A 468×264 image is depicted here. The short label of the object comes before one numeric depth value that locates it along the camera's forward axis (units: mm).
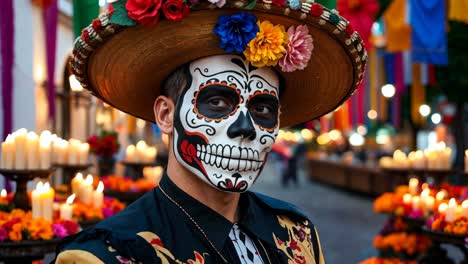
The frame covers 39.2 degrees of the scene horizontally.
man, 2334
